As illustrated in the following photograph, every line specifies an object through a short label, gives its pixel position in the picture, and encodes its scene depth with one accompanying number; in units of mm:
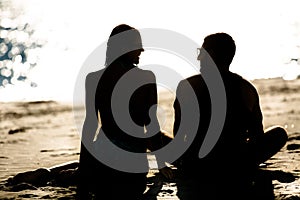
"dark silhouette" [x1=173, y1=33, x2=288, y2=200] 4848
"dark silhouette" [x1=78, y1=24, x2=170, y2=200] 4844
